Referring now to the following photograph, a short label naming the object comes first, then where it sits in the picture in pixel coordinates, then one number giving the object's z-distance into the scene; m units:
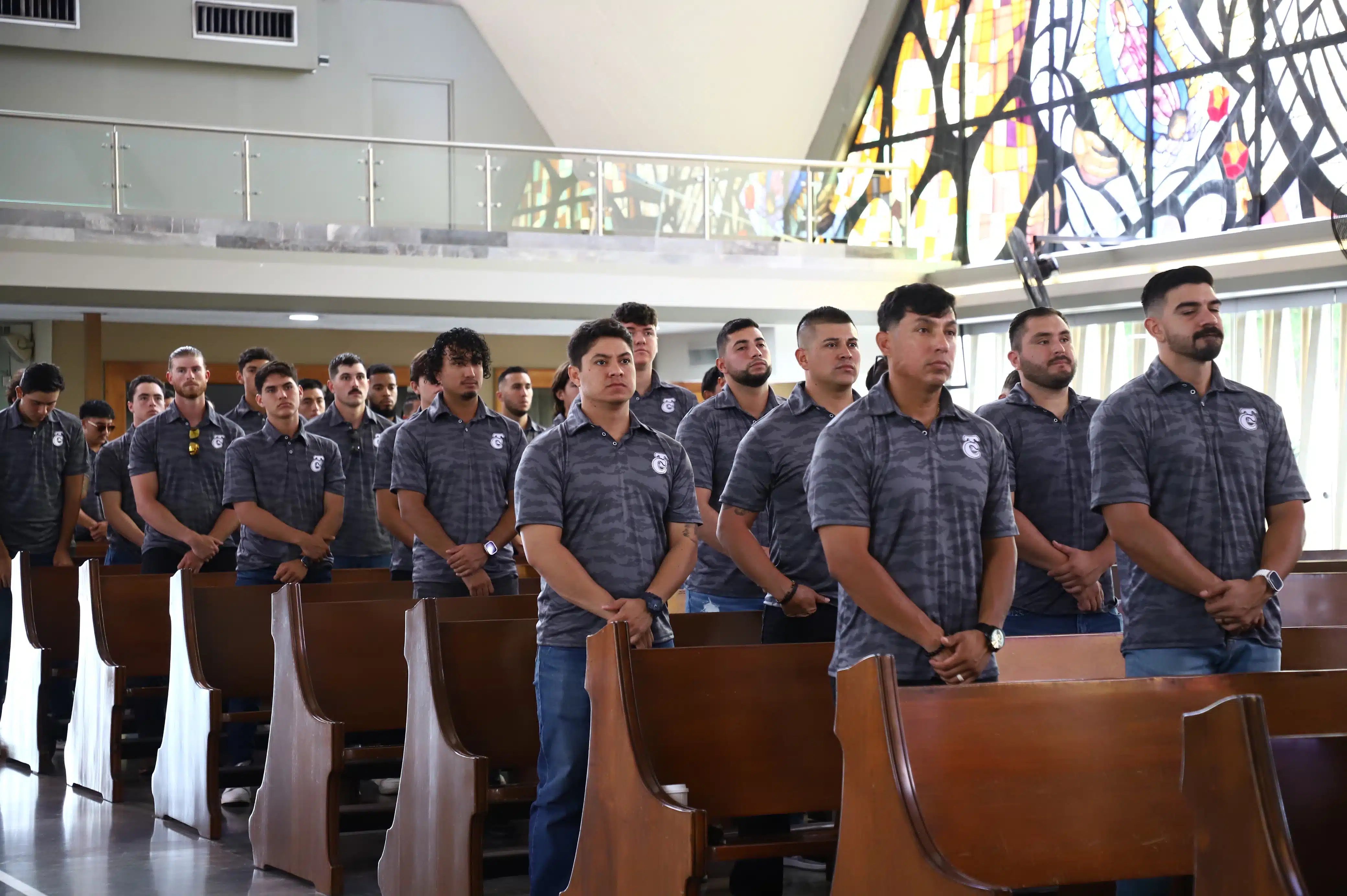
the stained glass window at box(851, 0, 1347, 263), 11.23
